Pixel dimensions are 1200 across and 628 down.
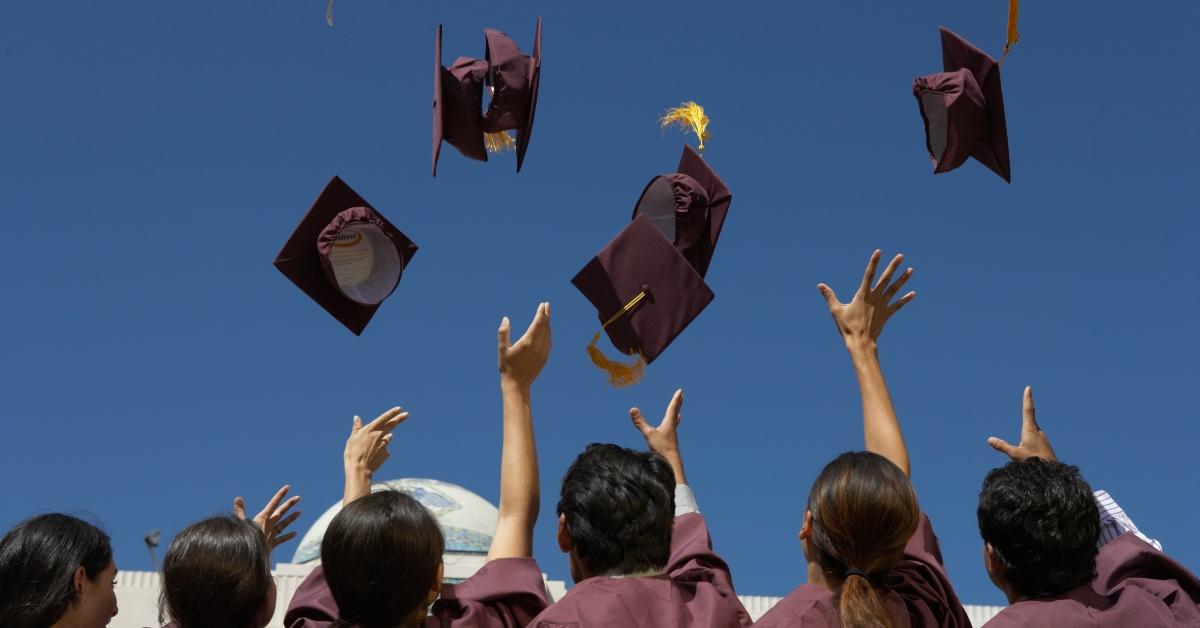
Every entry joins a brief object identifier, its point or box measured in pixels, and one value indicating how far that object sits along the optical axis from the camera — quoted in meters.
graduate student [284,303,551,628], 3.30
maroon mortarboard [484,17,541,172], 7.17
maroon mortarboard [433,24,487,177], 7.26
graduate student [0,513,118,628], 3.45
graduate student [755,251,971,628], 3.42
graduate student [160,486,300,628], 3.43
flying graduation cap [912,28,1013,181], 7.00
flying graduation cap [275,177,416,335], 6.51
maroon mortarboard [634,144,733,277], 6.93
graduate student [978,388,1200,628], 3.53
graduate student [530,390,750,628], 3.44
